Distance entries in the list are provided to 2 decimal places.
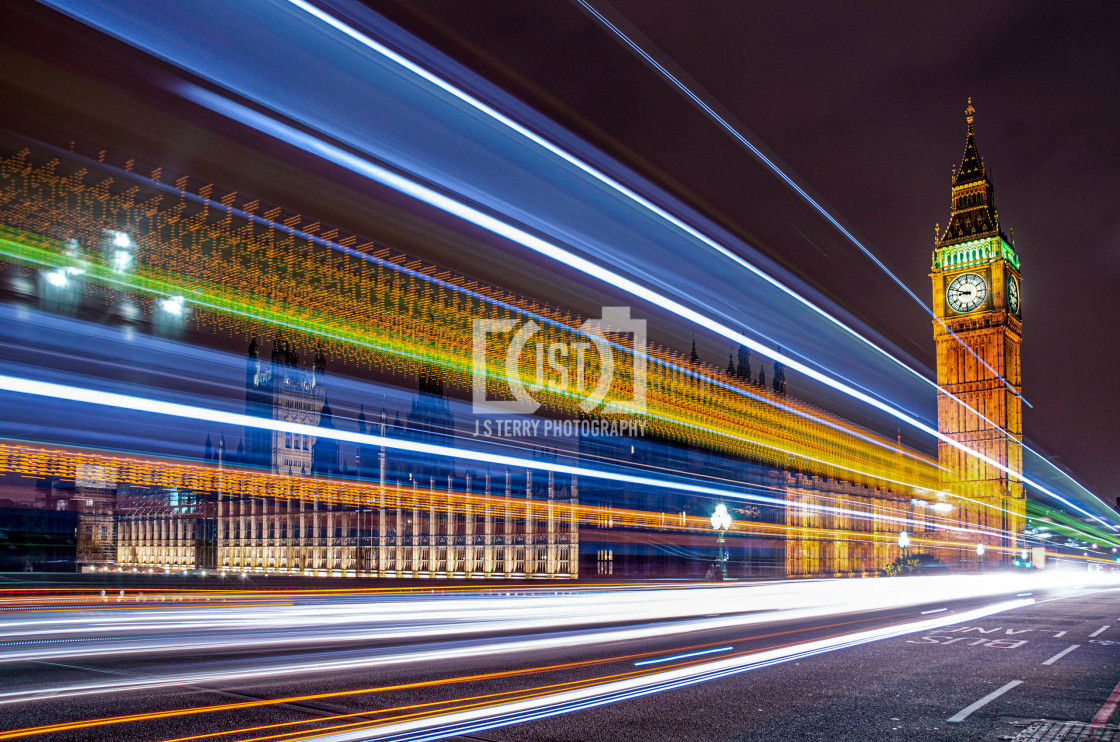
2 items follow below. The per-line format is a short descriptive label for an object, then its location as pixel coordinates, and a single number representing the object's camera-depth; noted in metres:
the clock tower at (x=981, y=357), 115.69
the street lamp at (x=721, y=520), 31.52
